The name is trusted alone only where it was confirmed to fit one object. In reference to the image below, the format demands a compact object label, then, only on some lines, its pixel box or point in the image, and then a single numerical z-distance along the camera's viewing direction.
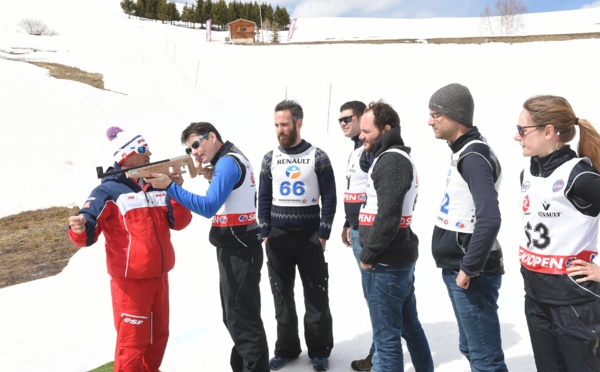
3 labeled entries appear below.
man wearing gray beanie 2.53
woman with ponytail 2.18
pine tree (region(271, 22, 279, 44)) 47.24
